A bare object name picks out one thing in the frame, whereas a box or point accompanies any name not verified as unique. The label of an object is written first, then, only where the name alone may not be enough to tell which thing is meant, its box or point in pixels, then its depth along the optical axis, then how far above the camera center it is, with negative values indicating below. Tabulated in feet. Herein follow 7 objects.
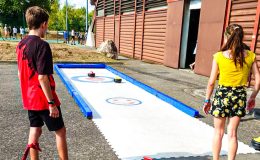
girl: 11.25 -2.15
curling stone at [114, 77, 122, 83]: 32.96 -6.34
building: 35.68 +0.66
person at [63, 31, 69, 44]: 116.30 -4.05
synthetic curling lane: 14.38 -6.56
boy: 9.45 -1.98
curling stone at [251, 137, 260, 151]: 14.90 -6.23
